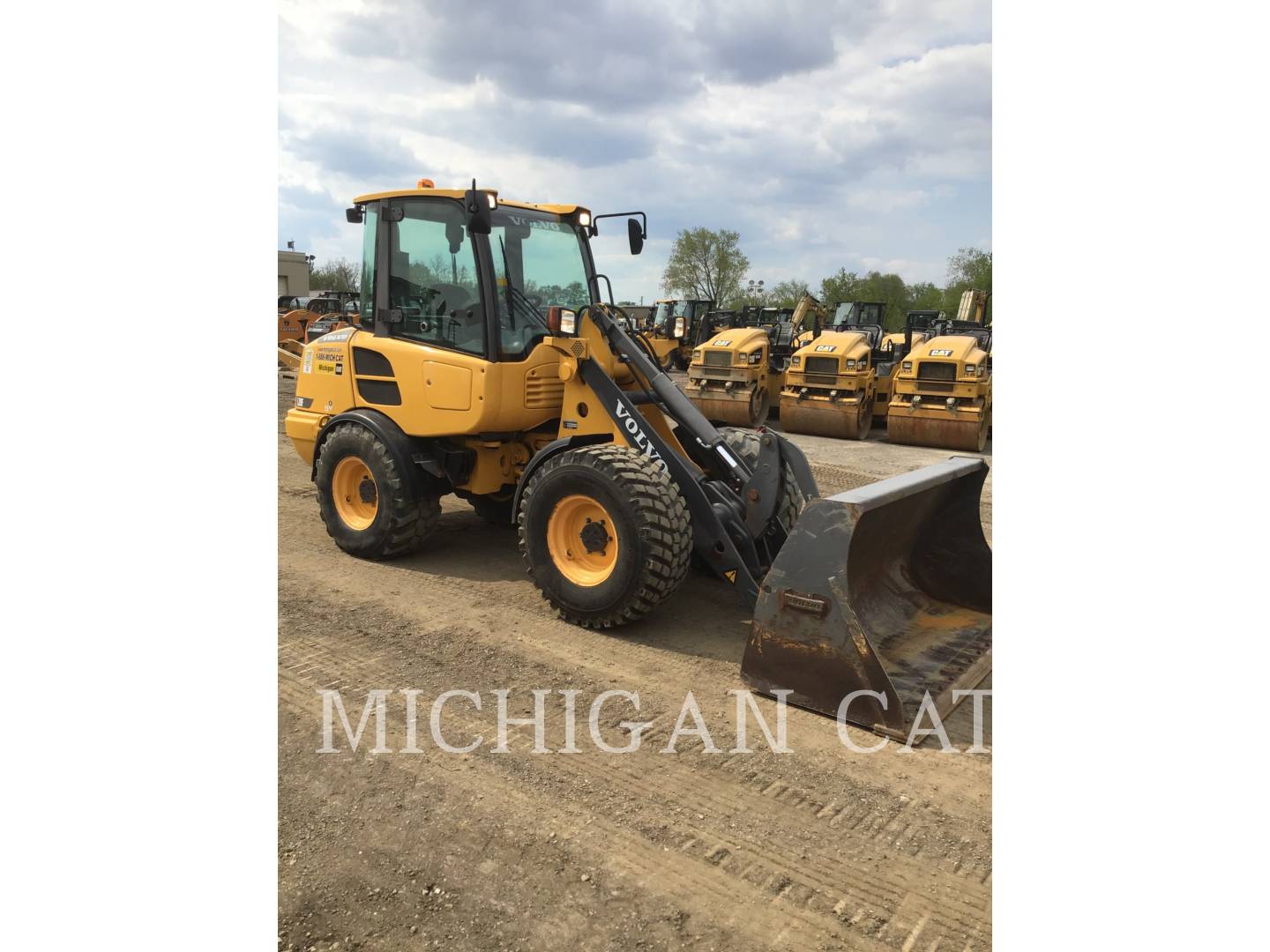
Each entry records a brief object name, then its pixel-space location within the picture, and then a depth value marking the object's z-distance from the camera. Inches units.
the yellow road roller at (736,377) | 562.2
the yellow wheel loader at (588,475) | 151.3
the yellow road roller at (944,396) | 470.9
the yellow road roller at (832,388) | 512.7
